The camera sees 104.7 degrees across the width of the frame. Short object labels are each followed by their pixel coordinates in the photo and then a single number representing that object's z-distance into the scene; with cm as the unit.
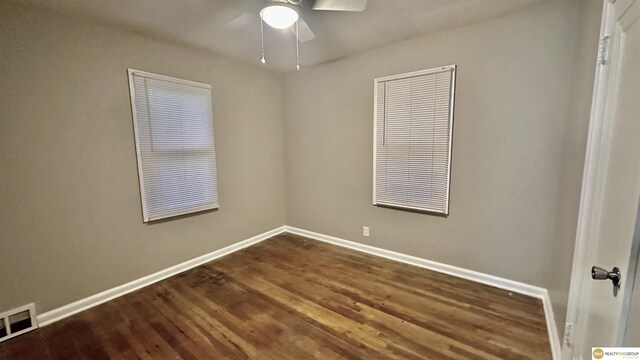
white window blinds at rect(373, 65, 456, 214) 251
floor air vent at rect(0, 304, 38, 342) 182
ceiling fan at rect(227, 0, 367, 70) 156
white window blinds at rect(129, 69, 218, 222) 244
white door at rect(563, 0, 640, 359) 83
